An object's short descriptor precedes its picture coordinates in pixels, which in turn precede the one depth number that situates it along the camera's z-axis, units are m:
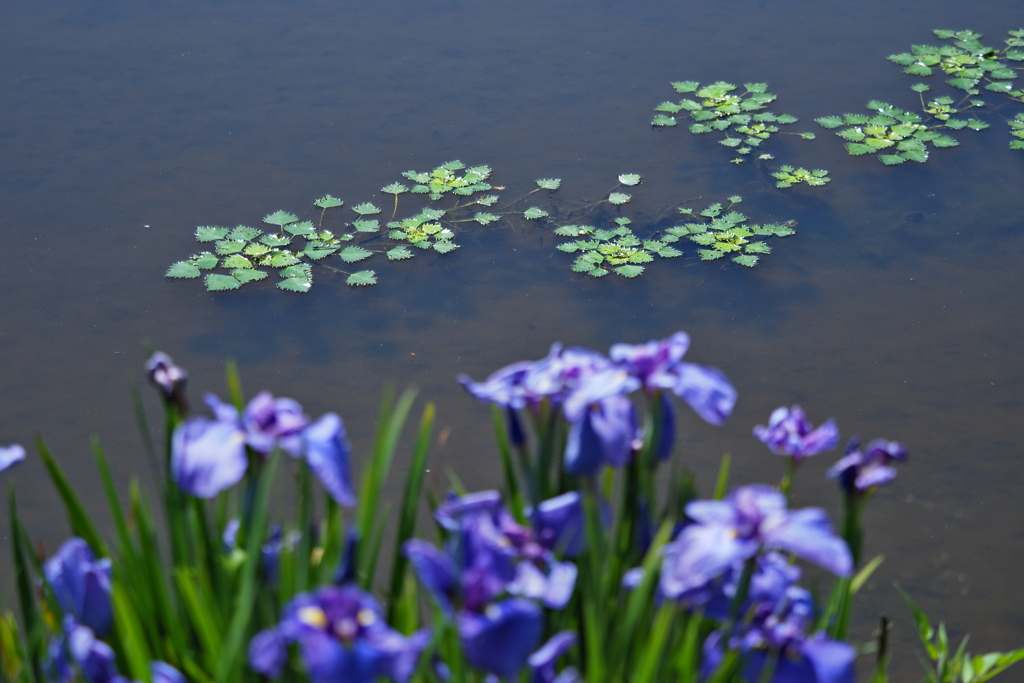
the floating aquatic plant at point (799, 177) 11.59
